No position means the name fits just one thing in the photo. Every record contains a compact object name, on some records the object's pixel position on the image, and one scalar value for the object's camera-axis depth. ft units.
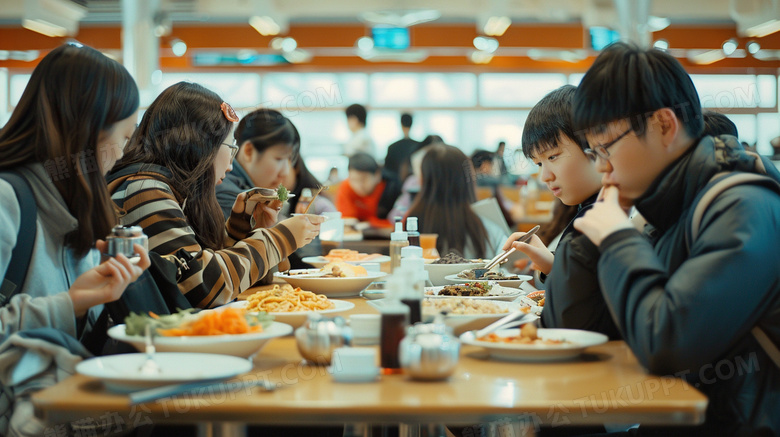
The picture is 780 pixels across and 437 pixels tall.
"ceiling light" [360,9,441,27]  32.40
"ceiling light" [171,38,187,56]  44.24
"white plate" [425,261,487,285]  8.22
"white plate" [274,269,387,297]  7.38
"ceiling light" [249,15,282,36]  36.40
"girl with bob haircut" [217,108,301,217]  11.91
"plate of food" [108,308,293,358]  4.24
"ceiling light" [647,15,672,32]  37.06
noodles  5.56
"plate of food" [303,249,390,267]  9.67
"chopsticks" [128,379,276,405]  3.42
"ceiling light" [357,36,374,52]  42.88
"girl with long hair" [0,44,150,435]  5.40
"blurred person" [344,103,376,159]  27.58
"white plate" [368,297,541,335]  5.02
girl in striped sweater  6.94
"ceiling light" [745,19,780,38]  33.83
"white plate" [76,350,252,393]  3.61
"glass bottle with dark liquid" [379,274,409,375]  4.09
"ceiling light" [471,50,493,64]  45.34
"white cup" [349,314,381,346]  4.63
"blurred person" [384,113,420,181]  25.32
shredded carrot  4.42
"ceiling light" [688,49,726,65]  44.73
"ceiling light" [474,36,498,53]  42.04
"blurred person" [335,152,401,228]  22.43
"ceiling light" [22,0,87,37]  31.58
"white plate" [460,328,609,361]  4.32
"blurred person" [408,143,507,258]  12.74
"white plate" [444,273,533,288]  7.75
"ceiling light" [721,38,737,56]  43.45
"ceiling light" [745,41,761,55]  42.93
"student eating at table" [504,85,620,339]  7.07
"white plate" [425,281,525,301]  6.58
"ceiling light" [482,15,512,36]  36.18
